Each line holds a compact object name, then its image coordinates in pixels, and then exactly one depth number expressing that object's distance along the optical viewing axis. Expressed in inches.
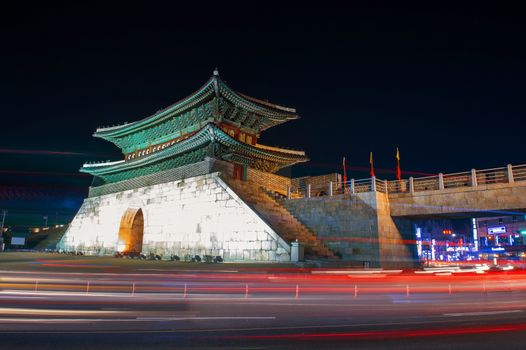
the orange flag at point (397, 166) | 1028.7
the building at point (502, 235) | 2206.0
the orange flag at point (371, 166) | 1083.3
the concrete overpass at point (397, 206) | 629.6
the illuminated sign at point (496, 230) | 2429.3
